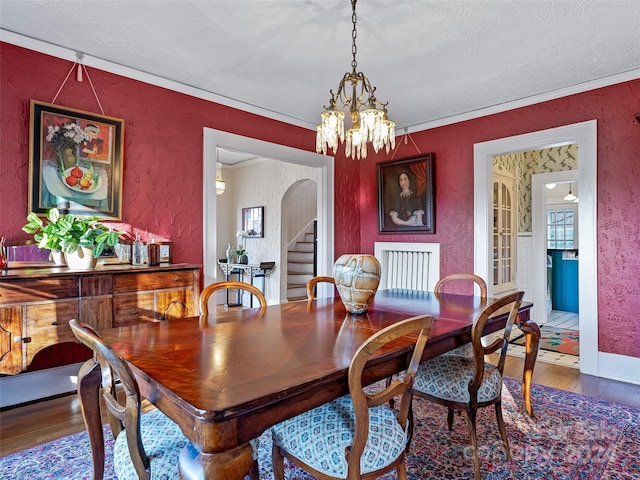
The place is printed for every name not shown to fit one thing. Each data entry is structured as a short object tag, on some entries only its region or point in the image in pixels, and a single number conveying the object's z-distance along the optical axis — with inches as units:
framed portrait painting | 168.9
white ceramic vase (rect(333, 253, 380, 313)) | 72.4
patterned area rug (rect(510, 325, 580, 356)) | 153.9
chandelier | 77.3
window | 262.4
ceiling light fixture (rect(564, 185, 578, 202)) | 256.8
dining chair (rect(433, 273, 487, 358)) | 91.0
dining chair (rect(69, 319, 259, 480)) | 40.2
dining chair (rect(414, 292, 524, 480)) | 66.1
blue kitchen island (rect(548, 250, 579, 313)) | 230.4
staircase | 261.9
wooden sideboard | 82.4
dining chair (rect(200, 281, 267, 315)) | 80.7
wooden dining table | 36.1
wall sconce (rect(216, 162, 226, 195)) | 214.2
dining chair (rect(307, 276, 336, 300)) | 98.0
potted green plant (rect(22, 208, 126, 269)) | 92.6
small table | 244.7
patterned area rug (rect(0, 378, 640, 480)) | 70.4
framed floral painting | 98.9
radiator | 169.9
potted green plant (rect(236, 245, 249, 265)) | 262.1
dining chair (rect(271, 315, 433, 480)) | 44.3
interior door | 195.9
